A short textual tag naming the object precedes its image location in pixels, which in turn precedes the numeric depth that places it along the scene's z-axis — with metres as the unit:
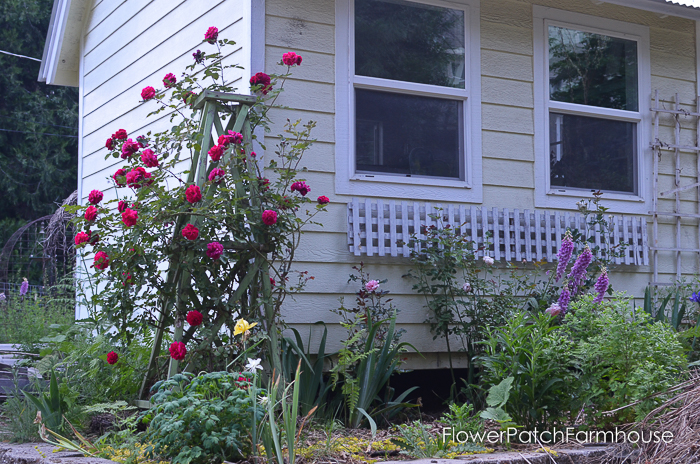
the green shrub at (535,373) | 3.26
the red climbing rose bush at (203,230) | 3.39
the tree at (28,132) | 17.55
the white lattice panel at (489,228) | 4.46
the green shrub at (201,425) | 2.56
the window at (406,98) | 4.54
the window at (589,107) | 5.23
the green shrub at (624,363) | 3.18
